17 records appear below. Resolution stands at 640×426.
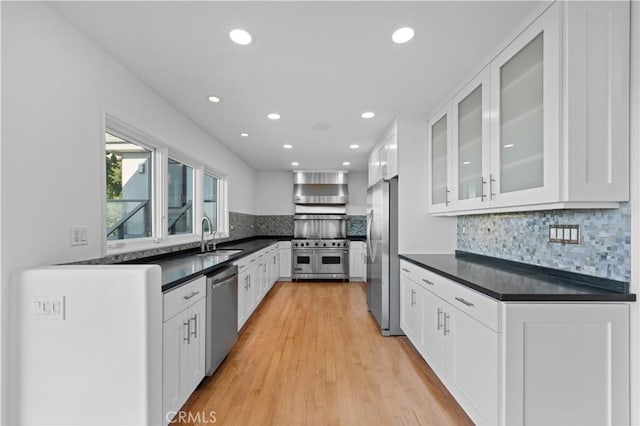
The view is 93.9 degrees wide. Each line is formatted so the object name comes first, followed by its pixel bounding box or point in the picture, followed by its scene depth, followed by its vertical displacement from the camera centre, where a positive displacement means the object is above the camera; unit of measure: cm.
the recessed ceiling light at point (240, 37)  183 +111
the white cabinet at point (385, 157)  351 +80
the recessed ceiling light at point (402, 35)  181 +112
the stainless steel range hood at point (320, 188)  665 +60
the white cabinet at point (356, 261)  628 -97
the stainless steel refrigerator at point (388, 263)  332 -55
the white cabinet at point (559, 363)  143 -72
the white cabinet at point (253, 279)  338 -89
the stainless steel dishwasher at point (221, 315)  234 -86
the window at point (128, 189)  238 +23
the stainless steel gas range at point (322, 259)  618 -92
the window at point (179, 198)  336 +20
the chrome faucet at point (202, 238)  343 -28
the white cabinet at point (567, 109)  148 +57
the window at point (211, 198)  439 +25
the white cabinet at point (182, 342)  174 -83
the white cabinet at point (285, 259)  629 -93
